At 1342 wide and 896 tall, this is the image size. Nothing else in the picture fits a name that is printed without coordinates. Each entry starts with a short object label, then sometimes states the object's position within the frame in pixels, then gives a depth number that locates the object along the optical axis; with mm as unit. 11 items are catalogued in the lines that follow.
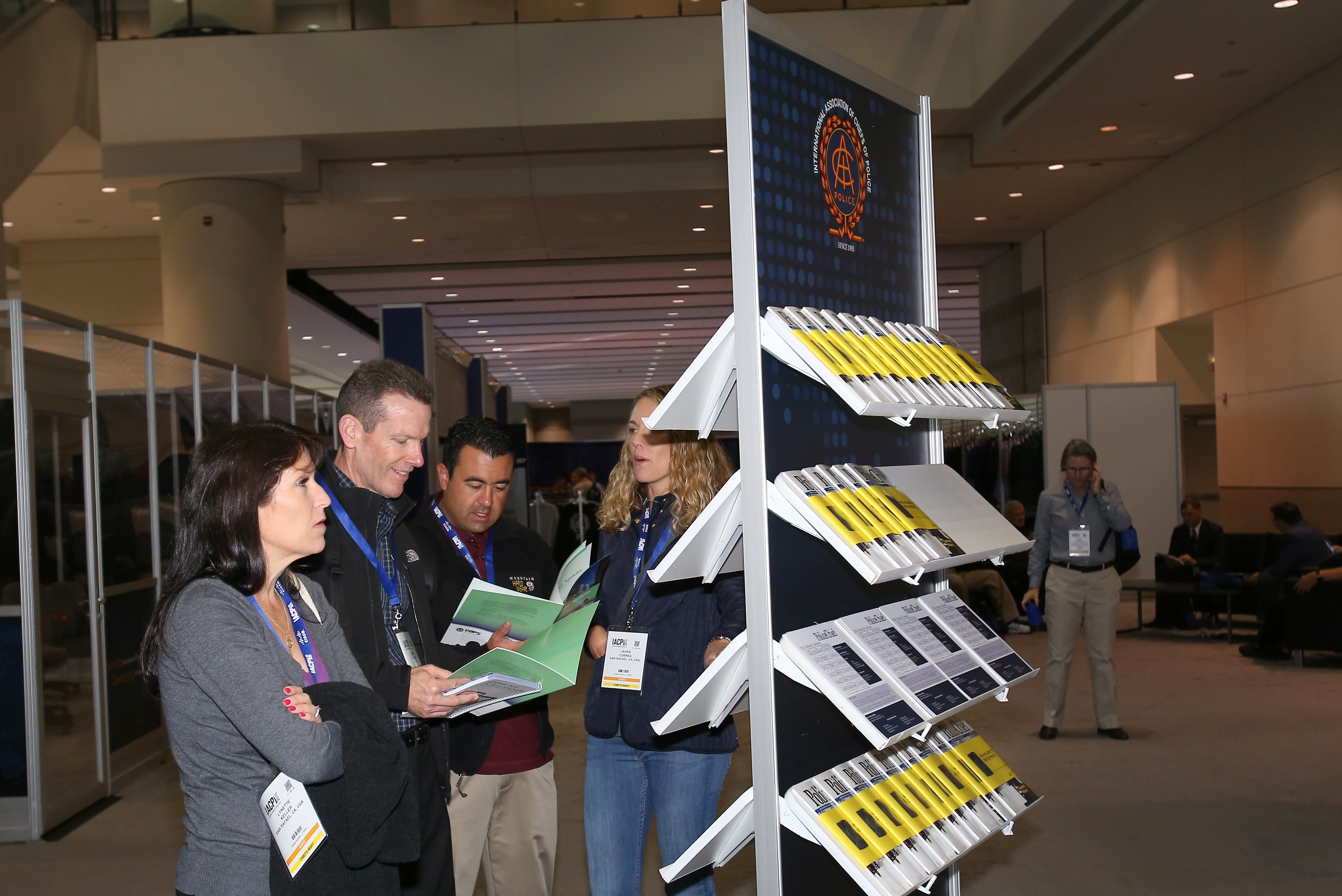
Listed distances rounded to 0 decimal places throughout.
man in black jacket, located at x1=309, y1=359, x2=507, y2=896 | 2127
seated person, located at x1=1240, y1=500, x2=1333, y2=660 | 7723
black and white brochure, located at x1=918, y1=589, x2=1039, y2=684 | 2139
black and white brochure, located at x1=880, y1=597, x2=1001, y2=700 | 2010
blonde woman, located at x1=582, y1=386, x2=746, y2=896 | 2410
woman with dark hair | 1524
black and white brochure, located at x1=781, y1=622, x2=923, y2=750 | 1689
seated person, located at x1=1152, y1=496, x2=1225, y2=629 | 9164
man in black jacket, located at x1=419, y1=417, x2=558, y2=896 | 2701
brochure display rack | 1812
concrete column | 9672
